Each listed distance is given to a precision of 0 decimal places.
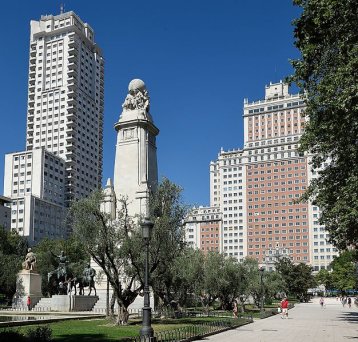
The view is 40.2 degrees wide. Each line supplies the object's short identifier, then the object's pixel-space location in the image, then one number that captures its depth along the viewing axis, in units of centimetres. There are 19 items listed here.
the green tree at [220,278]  4772
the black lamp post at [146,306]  1969
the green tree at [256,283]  5469
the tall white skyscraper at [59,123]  13562
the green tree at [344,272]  7304
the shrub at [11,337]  1616
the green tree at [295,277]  10012
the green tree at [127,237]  2911
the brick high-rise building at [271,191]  16138
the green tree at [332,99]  2188
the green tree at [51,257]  5938
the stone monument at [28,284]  4825
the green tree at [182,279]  3712
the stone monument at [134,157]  5675
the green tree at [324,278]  12200
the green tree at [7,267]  6328
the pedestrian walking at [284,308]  4081
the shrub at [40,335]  1695
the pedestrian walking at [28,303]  4611
